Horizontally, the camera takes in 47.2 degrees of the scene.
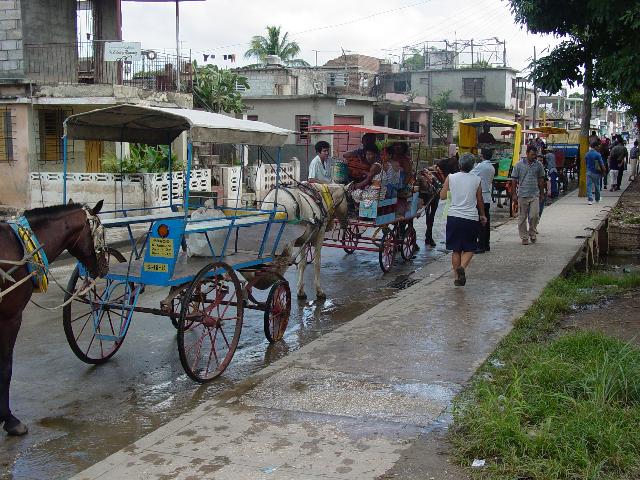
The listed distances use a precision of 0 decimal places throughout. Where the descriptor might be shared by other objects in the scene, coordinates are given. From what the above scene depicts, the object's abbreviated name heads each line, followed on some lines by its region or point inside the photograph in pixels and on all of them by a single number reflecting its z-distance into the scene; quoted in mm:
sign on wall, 19125
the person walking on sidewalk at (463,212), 9398
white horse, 8930
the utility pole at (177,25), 19609
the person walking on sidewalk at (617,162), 25984
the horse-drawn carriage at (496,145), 21219
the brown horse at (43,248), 5141
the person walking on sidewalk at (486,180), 12656
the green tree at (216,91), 26281
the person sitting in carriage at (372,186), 11034
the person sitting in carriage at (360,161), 12234
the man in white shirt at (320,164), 12570
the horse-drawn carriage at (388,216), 11047
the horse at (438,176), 14141
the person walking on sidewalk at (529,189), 13023
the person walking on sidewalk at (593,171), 21250
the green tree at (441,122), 44022
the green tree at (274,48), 50219
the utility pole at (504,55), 50875
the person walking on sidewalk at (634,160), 31200
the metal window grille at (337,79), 41206
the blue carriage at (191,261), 6152
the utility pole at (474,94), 46709
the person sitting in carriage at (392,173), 11656
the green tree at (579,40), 9023
